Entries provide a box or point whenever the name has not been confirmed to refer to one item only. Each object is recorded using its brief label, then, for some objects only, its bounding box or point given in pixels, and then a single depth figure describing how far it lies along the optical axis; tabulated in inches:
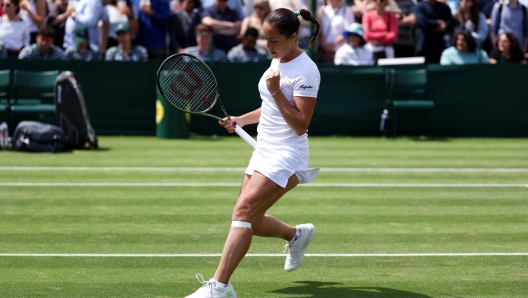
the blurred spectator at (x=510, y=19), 730.2
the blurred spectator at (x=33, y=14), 685.9
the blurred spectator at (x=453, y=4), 767.1
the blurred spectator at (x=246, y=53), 667.4
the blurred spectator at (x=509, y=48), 687.7
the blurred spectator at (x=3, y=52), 642.2
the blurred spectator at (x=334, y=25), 711.1
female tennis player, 218.2
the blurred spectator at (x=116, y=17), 689.6
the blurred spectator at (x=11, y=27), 671.8
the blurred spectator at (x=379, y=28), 698.2
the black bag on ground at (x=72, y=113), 569.3
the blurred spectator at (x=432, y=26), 711.7
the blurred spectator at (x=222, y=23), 706.2
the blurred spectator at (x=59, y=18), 700.0
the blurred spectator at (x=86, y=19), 676.1
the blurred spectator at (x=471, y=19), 737.0
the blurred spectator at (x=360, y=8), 744.5
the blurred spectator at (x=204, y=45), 653.3
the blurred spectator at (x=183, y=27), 703.7
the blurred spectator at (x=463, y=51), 676.1
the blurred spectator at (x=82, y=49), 649.6
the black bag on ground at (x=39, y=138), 550.9
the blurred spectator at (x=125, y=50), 658.8
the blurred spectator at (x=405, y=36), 729.6
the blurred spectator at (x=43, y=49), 642.2
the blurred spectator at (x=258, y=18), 698.8
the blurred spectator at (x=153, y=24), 696.4
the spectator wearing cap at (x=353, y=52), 679.7
